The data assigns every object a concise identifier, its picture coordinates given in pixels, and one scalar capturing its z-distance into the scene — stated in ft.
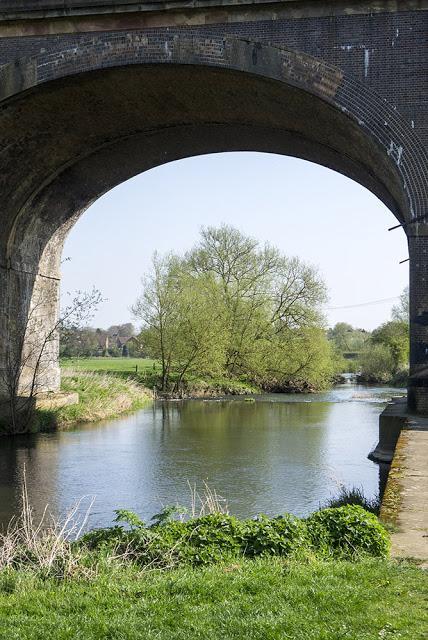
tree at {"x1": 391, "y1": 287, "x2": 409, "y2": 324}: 173.68
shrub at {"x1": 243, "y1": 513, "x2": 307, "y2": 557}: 18.68
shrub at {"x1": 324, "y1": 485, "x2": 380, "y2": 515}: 28.78
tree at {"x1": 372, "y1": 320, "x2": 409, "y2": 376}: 151.02
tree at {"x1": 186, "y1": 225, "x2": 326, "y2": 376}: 122.42
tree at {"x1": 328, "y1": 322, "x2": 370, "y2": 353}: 243.81
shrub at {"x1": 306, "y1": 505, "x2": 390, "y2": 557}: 17.63
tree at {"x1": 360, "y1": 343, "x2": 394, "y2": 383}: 154.30
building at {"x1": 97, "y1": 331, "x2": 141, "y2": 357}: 261.20
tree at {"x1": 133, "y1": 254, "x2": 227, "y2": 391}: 110.42
